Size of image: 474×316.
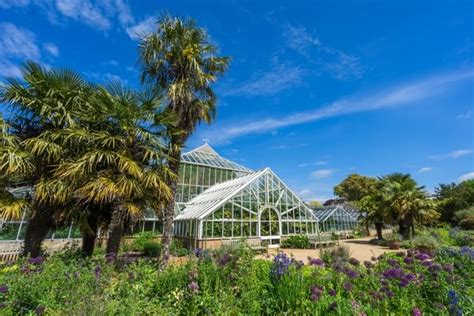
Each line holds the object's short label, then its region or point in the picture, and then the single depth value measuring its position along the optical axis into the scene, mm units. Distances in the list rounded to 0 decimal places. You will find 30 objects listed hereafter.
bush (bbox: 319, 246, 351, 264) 6245
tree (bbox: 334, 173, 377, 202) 45362
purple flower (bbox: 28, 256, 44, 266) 4570
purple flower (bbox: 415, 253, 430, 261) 3770
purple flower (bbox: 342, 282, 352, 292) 3010
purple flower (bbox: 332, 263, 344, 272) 3791
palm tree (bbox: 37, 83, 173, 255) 6676
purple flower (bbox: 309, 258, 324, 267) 3920
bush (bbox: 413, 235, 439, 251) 11159
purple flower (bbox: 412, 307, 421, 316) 2176
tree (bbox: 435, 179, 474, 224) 25562
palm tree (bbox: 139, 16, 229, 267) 9102
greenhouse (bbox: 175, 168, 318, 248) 14930
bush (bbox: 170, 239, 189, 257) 13547
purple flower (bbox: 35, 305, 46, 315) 2980
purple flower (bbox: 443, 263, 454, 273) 3384
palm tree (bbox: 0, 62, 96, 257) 6816
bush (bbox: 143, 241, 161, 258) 13477
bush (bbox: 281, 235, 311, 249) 17125
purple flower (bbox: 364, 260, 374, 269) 3855
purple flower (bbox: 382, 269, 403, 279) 3133
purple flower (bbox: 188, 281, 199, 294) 3631
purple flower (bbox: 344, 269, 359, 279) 3391
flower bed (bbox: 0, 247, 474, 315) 3203
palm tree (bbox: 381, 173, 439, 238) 17156
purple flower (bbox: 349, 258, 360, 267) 3951
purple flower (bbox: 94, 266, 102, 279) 4112
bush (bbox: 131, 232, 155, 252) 14452
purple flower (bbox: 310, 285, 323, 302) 2809
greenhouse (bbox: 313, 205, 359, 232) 25516
